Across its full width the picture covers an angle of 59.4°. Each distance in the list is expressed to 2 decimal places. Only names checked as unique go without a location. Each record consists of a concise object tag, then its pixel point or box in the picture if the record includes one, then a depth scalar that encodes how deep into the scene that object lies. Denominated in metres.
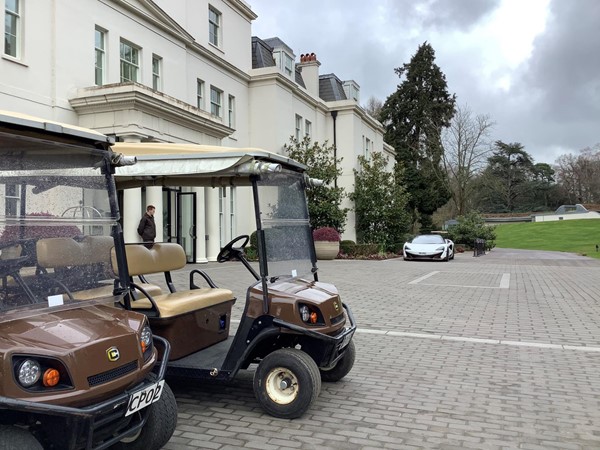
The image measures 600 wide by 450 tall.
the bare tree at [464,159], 42.81
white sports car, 23.06
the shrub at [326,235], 22.53
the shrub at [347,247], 24.69
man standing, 13.65
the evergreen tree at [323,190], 24.88
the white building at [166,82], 13.12
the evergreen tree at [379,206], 28.60
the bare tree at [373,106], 60.92
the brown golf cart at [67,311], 2.43
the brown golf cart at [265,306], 4.11
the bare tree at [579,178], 83.50
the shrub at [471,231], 37.00
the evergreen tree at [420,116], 44.97
